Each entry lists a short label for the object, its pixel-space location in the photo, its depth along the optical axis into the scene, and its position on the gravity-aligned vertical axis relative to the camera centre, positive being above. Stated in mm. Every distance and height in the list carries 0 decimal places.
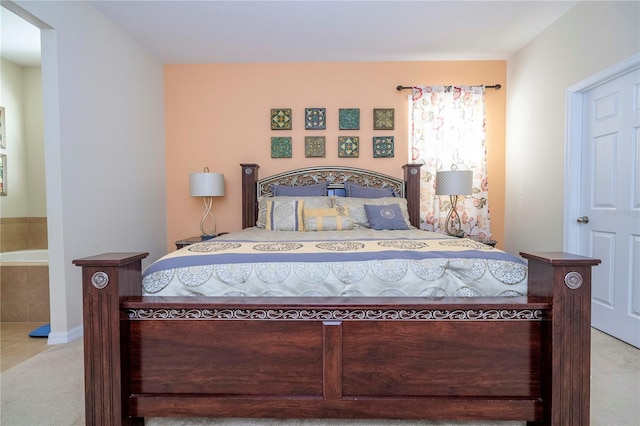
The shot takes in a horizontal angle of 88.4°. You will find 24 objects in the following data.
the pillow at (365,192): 3738 +108
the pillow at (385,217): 3107 -150
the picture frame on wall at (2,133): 3832 +825
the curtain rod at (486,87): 4043 +1403
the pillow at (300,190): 3758 +135
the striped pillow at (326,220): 3039 -171
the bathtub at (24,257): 3081 -552
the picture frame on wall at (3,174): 3830 +346
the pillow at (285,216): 3154 -137
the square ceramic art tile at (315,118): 4098 +1043
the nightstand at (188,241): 3430 -415
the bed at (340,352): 1412 -670
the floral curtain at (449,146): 4031 +679
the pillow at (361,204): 3230 -27
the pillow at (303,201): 3371 -4
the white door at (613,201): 2457 -9
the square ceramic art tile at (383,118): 4090 +1035
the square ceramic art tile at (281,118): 4105 +1048
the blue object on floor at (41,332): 2734 -1078
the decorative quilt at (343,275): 1598 -359
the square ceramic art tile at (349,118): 4094 +1038
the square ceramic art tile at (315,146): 4121 +698
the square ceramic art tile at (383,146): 4109 +690
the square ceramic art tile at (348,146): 4113 +694
